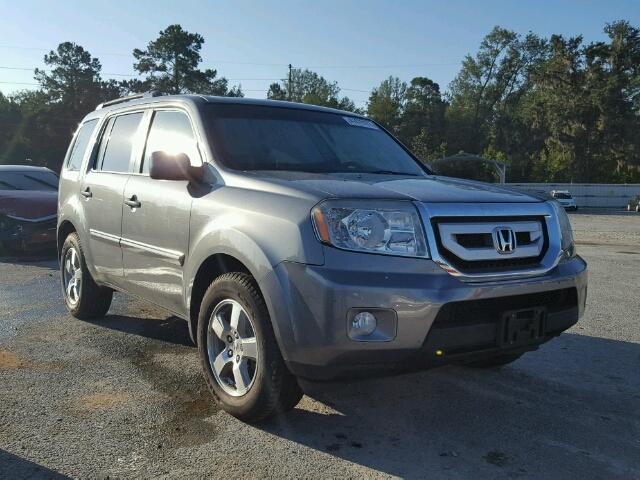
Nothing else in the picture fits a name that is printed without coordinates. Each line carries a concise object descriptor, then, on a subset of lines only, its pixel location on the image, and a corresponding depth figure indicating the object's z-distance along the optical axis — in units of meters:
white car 41.75
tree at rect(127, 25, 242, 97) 65.12
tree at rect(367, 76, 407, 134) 83.56
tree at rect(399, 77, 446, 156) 80.19
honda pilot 2.98
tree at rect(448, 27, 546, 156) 80.06
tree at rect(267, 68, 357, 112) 91.81
